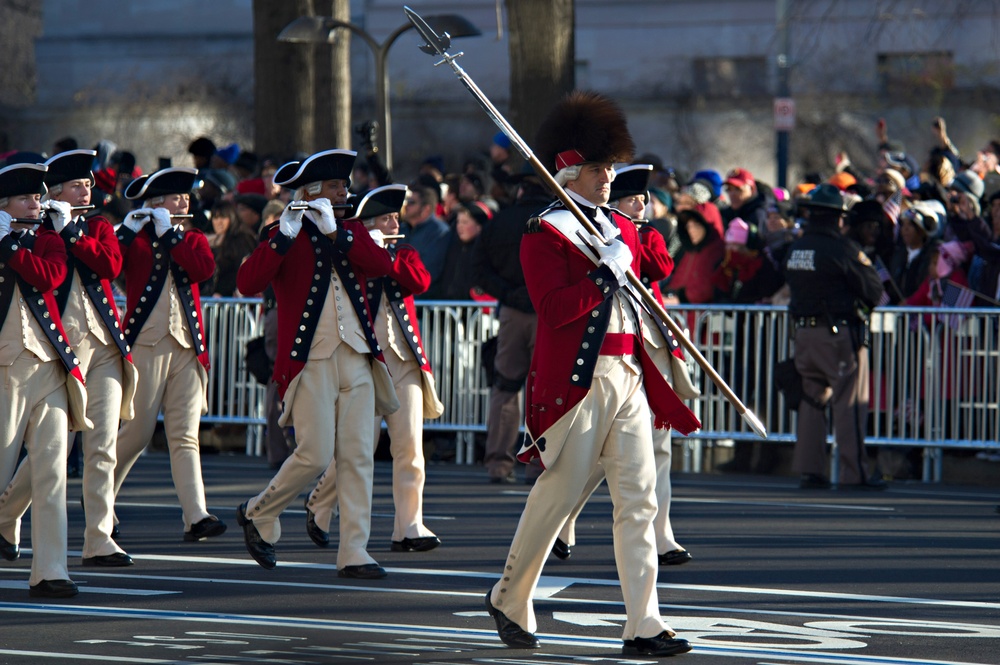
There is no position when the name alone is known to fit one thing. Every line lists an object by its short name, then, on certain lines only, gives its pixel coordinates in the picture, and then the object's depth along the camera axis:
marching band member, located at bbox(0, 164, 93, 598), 16.80
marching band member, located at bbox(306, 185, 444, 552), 19.77
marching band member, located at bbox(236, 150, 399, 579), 17.92
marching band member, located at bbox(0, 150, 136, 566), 18.77
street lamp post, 34.56
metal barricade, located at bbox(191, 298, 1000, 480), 26.89
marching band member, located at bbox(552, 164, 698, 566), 17.94
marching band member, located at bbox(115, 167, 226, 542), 20.27
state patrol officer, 25.52
